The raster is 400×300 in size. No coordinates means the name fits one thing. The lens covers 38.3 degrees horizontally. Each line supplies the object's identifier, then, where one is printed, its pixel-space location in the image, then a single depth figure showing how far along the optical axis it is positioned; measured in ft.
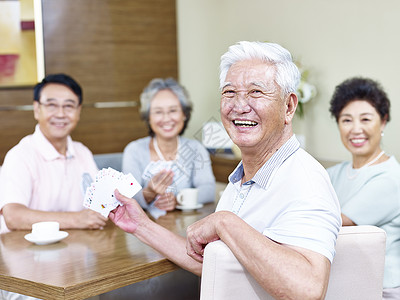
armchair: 4.32
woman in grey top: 9.62
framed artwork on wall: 12.97
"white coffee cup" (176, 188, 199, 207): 8.79
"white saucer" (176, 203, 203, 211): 8.75
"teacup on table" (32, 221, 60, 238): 6.74
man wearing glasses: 7.57
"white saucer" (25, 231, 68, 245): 6.65
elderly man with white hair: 4.13
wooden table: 5.35
